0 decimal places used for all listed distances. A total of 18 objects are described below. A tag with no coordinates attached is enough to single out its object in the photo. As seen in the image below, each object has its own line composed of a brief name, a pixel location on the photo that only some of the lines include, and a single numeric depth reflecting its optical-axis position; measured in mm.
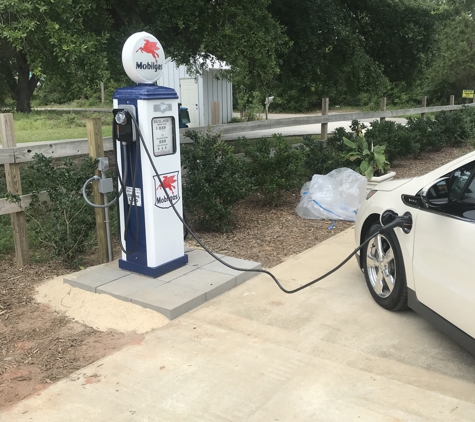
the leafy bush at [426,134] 12777
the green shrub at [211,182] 6316
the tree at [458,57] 31094
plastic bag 7391
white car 3172
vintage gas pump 4562
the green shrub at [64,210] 5027
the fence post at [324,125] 10906
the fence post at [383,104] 14648
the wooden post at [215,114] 7813
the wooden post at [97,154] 5117
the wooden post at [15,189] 4855
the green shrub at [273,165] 7504
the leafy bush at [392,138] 10949
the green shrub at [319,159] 8805
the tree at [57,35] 5652
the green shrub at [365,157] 8977
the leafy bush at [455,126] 14406
